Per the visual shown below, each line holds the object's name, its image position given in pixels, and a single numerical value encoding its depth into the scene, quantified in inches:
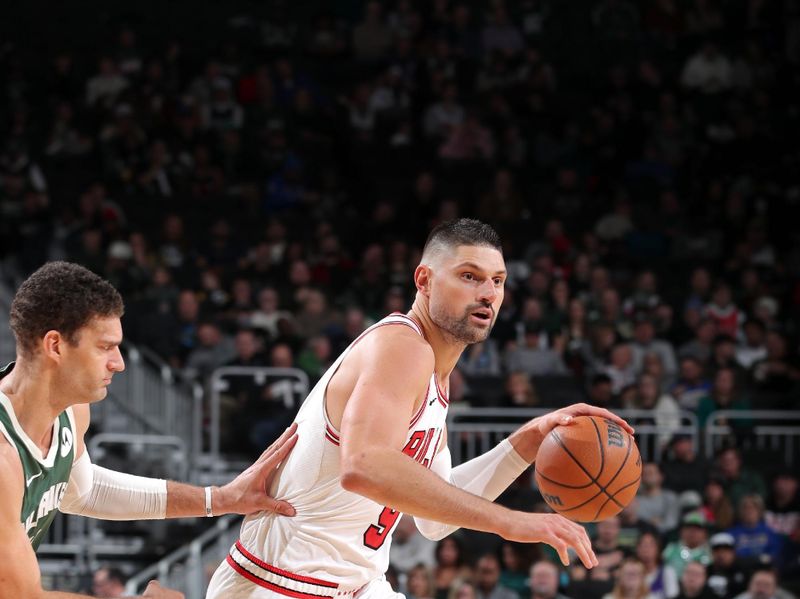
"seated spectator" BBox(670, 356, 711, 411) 446.9
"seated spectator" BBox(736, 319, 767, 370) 486.0
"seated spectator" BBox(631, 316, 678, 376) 473.1
